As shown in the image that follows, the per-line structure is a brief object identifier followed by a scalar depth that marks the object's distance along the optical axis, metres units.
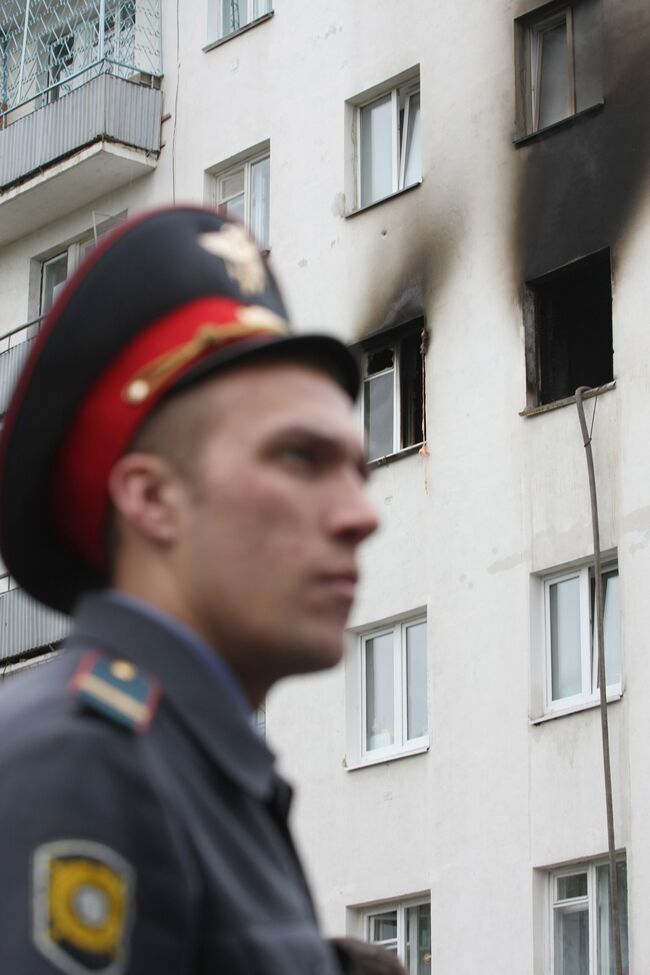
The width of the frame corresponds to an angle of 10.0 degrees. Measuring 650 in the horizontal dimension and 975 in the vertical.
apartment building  28.54
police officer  3.45
